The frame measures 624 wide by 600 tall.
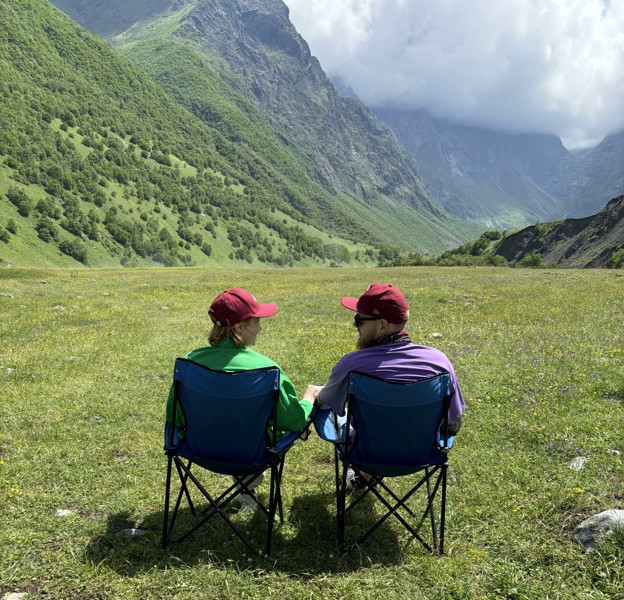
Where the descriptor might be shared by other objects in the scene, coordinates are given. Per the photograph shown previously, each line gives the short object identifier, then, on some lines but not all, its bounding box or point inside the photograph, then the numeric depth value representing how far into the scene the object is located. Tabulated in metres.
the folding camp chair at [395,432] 5.46
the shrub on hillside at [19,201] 165.62
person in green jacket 5.86
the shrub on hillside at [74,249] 164.00
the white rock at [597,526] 5.51
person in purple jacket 5.72
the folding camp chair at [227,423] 5.49
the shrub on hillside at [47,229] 162.75
